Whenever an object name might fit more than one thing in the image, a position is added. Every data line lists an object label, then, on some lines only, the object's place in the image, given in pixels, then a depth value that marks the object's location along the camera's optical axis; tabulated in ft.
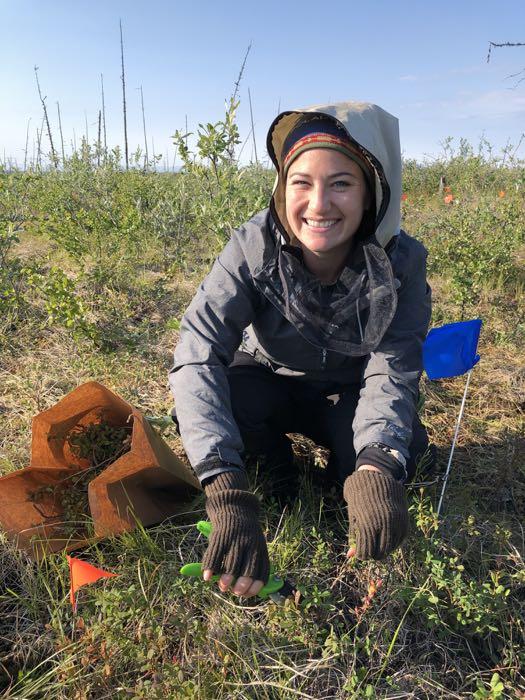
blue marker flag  5.82
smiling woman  4.43
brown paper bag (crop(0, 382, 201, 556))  5.22
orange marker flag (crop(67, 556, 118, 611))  4.35
